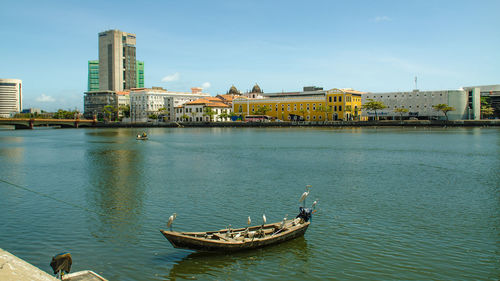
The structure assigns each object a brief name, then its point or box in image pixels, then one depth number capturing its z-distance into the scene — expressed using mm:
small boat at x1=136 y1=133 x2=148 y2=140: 74375
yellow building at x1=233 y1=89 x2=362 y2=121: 116000
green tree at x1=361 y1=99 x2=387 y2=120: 109062
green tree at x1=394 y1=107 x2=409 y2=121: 107775
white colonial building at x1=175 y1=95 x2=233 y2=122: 136750
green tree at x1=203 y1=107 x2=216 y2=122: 132675
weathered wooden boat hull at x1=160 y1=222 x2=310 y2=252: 12812
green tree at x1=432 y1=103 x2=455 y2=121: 101562
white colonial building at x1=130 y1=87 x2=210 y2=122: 153375
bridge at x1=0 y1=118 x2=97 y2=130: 116719
